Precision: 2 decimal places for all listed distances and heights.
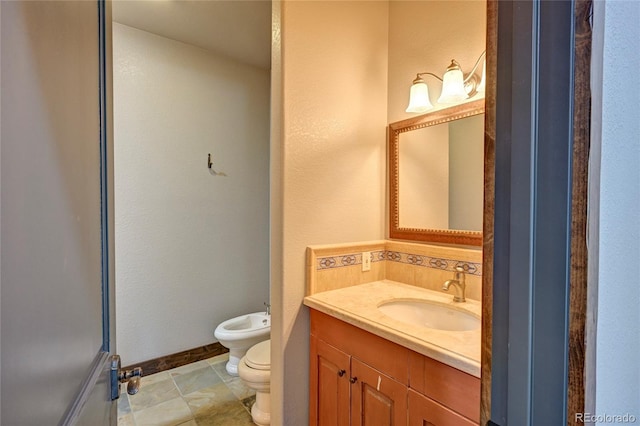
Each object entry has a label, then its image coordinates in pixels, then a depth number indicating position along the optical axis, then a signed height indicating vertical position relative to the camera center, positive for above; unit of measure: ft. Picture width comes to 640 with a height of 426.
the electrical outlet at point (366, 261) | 5.65 -1.01
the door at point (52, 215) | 1.12 -0.05
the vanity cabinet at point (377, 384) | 3.11 -2.11
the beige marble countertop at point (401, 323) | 3.09 -1.45
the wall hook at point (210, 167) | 8.69 +1.12
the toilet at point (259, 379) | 5.81 -3.29
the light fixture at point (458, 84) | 4.61 +1.87
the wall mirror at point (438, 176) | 4.77 +0.54
